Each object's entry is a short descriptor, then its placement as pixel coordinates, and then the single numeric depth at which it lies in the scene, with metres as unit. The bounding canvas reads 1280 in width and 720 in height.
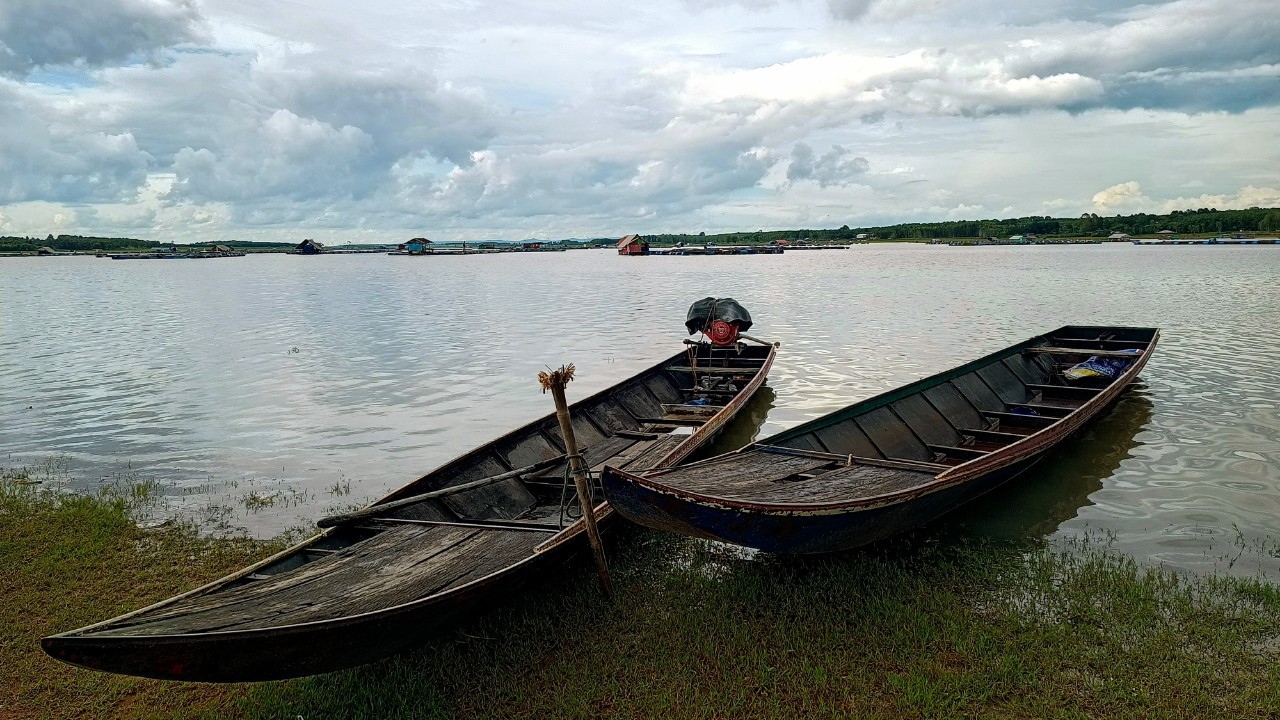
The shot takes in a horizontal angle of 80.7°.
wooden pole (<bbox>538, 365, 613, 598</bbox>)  6.73
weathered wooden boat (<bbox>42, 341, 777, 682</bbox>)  4.48
